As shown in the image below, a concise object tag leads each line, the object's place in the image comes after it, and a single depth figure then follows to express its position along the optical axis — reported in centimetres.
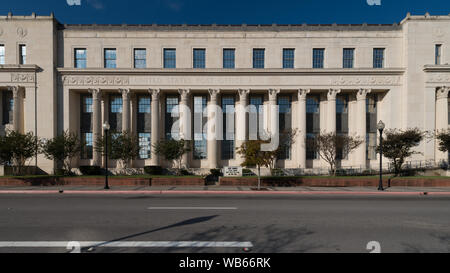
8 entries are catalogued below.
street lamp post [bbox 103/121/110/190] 1490
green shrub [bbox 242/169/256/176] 2204
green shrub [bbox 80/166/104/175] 2239
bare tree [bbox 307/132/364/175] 1906
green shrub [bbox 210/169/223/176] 2242
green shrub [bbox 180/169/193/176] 2308
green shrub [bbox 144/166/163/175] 2280
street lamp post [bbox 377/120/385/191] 1439
